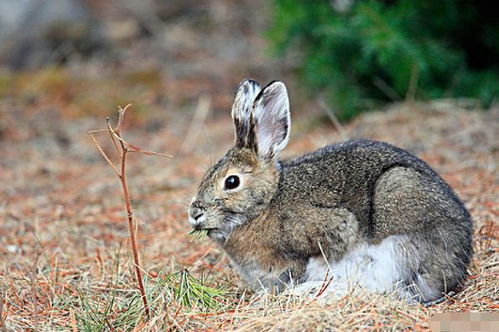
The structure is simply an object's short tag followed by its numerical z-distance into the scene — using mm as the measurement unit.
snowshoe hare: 8914
